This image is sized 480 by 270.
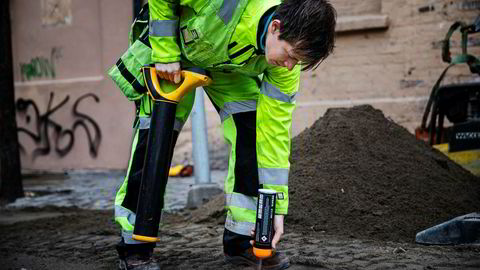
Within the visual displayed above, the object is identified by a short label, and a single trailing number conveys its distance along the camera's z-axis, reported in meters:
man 2.85
